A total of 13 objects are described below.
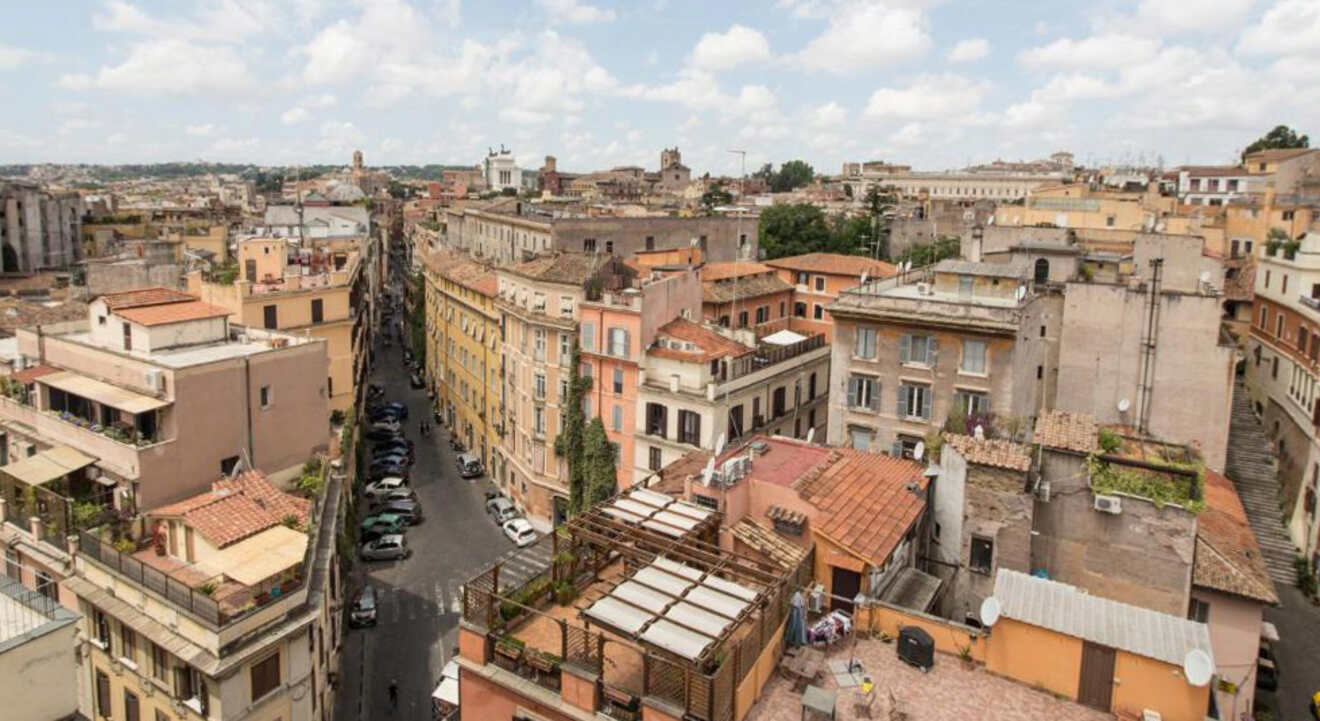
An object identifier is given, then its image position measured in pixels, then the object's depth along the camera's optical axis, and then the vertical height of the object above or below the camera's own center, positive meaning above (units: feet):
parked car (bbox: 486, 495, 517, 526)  154.30 -50.26
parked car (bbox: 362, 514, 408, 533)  146.82 -49.92
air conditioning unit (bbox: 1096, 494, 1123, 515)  68.39 -20.81
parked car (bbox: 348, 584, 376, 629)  118.21 -51.70
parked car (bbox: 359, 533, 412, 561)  138.62 -51.06
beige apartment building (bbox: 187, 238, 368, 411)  136.26 -12.87
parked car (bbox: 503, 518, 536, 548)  144.77 -50.58
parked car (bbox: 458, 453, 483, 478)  179.83 -49.61
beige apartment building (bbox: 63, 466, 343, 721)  73.97 -34.13
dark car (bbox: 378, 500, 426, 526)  152.46 -49.67
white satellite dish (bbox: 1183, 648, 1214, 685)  46.68 -22.64
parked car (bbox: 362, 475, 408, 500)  162.40 -49.20
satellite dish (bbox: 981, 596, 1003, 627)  52.37 -22.26
